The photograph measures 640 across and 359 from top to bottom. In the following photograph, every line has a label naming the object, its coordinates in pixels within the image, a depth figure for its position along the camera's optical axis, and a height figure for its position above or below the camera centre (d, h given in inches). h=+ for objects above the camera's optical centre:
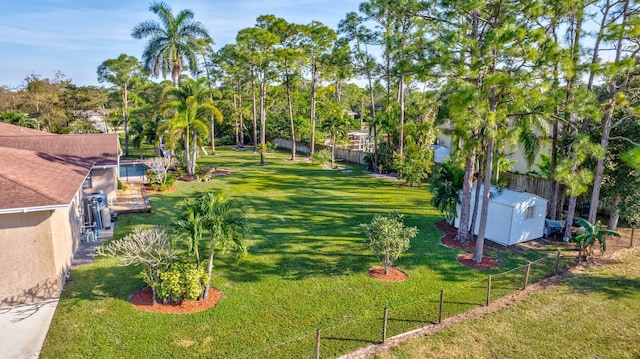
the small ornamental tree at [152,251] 386.9 -129.0
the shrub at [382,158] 1239.5 -96.3
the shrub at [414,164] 1051.9 -96.2
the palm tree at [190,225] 384.8 -100.2
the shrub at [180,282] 391.2 -159.9
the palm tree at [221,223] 393.1 -101.1
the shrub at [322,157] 1378.0 -106.8
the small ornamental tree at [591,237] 540.1 -141.1
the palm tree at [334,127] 1369.3 -2.2
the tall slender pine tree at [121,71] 1608.0 +205.4
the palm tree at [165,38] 1226.0 +261.8
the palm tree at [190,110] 1029.2 +33.1
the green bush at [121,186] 888.3 -146.5
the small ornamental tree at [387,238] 468.1 -131.2
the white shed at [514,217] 600.7 -131.8
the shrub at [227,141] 2113.7 -92.7
